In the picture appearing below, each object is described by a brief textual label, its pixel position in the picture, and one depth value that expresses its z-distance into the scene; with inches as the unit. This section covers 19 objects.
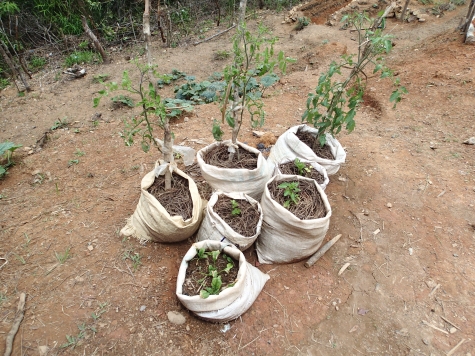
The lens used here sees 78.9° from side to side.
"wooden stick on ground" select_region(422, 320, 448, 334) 68.8
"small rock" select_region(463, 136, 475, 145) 121.7
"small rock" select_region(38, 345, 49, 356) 58.9
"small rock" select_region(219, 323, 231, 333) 66.9
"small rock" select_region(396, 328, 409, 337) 68.2
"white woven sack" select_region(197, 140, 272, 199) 81.2
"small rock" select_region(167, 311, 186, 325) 66.5
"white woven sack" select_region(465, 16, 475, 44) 183.1
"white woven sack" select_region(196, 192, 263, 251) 71.3
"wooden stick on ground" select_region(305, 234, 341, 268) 80.5
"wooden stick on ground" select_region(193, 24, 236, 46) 255.2
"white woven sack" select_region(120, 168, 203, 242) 73.5
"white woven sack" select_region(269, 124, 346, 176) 94.1
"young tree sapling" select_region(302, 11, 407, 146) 78.6
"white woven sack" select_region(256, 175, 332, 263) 71.1
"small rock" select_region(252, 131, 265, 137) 128.6
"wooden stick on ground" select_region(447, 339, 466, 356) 65.5
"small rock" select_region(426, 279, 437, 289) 76.9
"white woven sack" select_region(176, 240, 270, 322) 61.1
